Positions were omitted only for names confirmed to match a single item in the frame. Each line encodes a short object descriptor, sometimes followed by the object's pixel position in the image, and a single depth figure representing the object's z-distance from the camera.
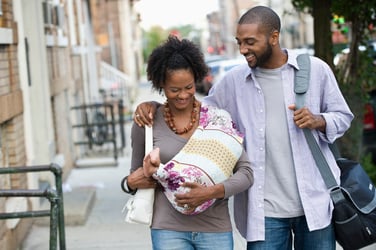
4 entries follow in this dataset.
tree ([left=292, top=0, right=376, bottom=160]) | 9.84
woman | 4.38
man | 4.56
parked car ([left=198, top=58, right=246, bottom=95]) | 34.59
